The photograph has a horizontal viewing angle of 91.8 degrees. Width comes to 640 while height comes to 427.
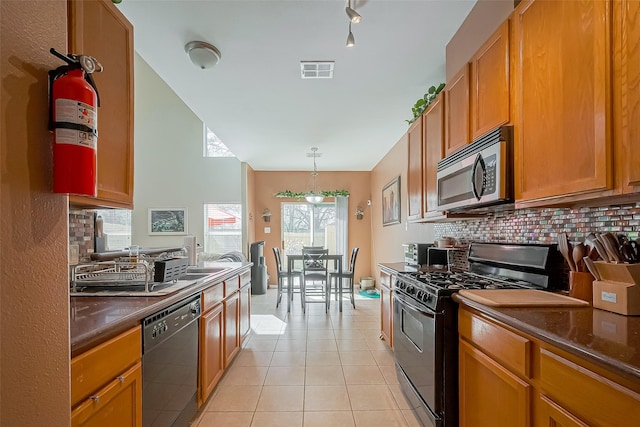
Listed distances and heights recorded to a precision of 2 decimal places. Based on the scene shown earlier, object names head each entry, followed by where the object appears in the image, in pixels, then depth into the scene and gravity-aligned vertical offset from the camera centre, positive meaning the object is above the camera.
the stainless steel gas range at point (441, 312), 1.63 -0.54
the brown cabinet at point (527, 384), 0.78 -0.53
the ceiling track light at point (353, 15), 1.73 +1.15
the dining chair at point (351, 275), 4.89 -0.88
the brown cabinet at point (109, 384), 0.96 -0.57
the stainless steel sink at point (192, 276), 2.23 -0.43
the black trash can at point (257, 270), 6.03 -0.99
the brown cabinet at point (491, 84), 1.62 +0.77
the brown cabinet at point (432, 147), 2.40 +0.59
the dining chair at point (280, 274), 5.02 -0.89
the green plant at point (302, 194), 6.78 +0.57
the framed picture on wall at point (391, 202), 4.86 +0.29
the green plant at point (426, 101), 2.62 +1.06
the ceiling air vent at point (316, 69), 2.54 +1.27
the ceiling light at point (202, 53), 2.23 +1.23
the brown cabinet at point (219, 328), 2.03 -0.85
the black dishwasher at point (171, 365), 1.38 -0.73
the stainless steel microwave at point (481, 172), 1.61 +0.28
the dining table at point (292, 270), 4.84 -0.78
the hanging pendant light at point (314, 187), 5.52 +0.75
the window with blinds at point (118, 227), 6.49 -0.16
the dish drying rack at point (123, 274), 1.69 -0.31
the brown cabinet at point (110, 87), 1.31 +0.65
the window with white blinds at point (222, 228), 6.76 -0.18
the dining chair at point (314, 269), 4.77 -0.78
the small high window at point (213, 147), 6.94 +1.64
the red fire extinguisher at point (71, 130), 0.71 +0.21
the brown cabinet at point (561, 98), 1.10 +0.49
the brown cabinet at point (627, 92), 0.98 +0.41
